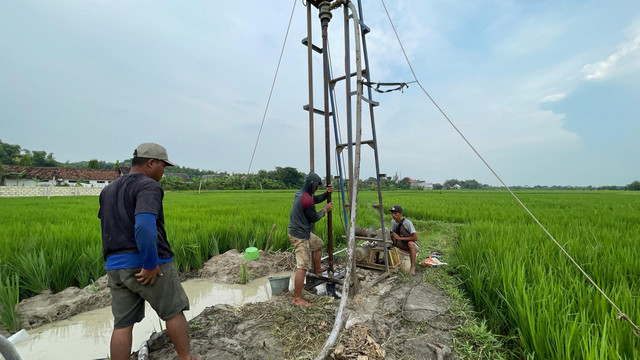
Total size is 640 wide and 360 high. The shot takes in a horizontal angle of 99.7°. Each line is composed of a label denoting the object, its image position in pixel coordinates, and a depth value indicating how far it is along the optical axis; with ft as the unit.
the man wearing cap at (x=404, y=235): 13.29
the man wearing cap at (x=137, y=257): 5.79
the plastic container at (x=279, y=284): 11.32
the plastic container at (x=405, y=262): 13.46
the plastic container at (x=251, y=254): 14.83
